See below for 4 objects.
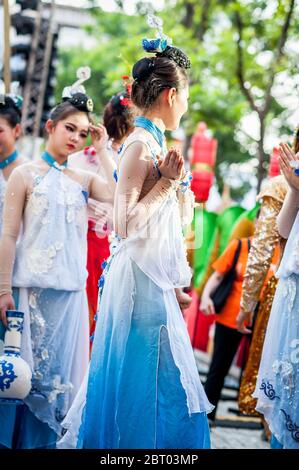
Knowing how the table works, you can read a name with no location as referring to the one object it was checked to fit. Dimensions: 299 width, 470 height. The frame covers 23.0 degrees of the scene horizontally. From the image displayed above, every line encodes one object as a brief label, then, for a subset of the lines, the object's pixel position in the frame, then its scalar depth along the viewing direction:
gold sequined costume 4.15
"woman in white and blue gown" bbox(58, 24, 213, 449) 2.80
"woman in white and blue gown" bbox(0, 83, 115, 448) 3.85
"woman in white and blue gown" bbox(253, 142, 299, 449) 3.14
